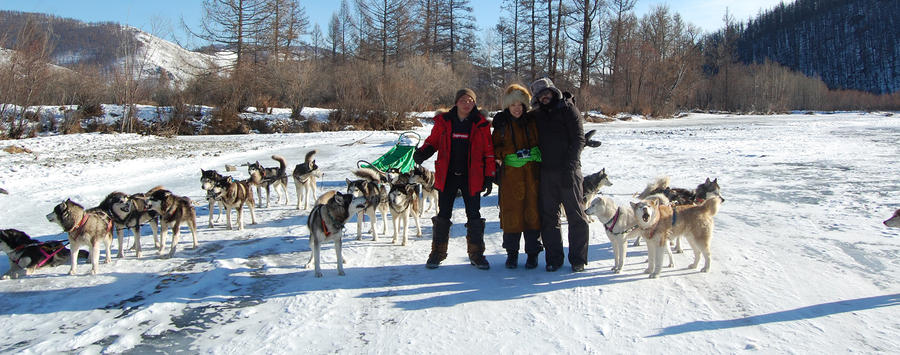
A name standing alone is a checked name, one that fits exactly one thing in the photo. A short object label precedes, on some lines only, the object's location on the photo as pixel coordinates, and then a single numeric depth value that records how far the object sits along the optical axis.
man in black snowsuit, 4.71
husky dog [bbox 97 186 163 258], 5.72
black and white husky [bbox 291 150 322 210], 8.91
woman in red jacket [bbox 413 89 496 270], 4.95
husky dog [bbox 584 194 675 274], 4.86
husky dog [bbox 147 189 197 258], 5.85
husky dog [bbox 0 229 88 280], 4.96
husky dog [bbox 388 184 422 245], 6.17
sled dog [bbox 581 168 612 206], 7.71
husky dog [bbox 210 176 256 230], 7.06
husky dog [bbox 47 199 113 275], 4.91
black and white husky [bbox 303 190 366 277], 5.00
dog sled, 10.46
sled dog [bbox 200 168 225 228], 7.05
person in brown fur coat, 4.85
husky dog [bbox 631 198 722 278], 4.80
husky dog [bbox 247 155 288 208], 8.80
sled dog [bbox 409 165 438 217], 7.83
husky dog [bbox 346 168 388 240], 6.51
